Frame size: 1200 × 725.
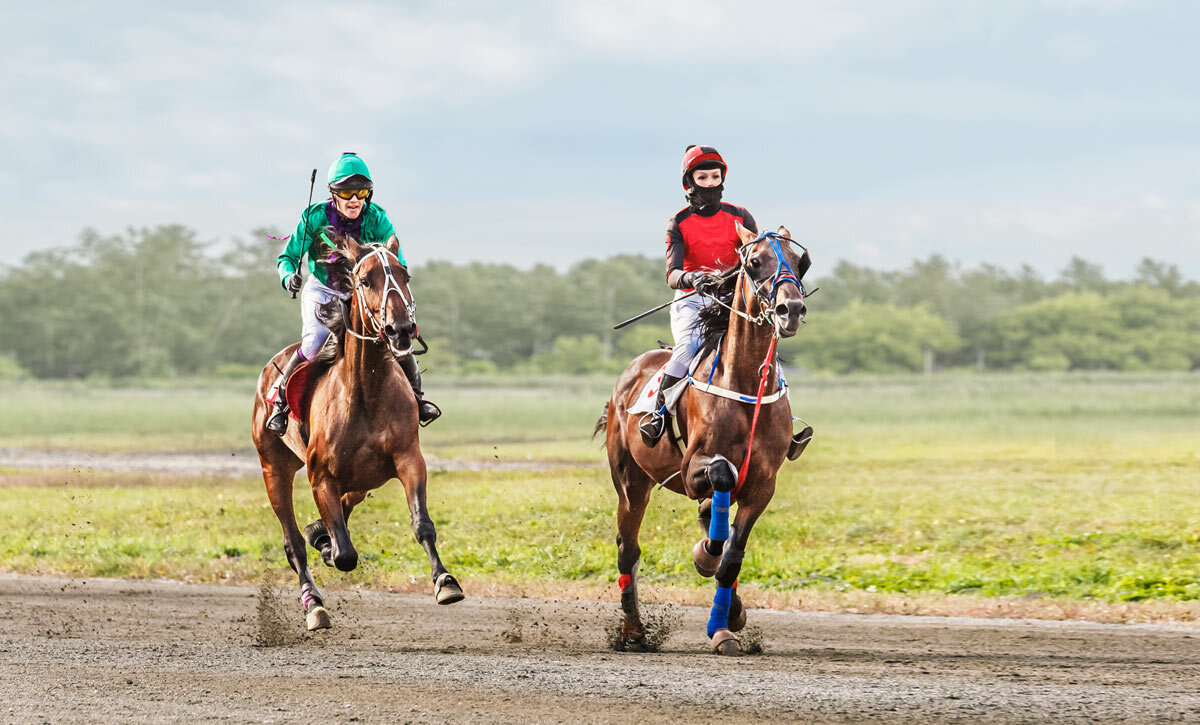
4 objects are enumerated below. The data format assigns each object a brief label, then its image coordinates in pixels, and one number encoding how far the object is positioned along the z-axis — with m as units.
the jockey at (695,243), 21.33
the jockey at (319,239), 21.25
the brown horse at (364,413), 18.75
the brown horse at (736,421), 19.20
